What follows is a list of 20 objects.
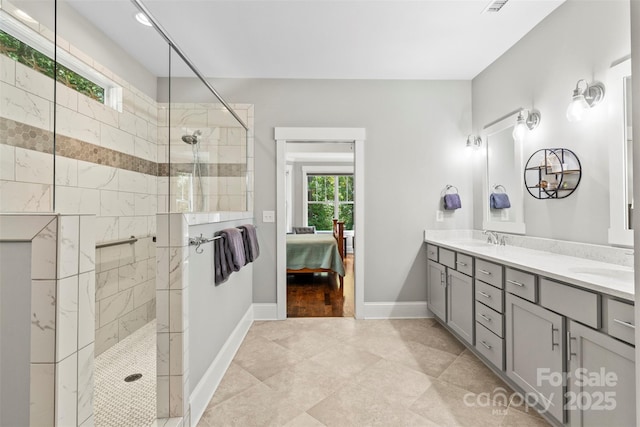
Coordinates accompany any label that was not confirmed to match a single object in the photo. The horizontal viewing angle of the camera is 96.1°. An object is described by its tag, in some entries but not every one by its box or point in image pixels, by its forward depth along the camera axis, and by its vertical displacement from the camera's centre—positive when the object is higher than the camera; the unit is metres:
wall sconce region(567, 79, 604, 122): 1.74 +0.73
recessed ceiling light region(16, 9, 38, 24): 0.99 +0.70
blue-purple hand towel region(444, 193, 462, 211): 3.02 +0.14
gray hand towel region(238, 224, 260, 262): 2.45 -0.24
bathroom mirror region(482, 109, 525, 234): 2.45 +0.38
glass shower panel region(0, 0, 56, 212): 0.94 +0.42
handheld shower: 1.92 +0.40
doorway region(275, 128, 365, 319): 3.02 +0.29
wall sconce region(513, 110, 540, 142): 2.26 +0.75
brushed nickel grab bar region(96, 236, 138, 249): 1.91 -0.19
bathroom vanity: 1.16 -0.58
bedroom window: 7.56 +0.43
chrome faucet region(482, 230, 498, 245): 2.64 -0.20
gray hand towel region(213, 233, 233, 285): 1.92 -0.32
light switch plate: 3.04 -0.01
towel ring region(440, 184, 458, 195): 3.12 +0.30
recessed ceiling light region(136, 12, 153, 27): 1.40 +1.01
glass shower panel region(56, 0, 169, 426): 1.57 +0.25
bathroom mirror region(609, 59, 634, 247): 1.58 +0.33
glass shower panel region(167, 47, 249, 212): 1.74 +0.51
